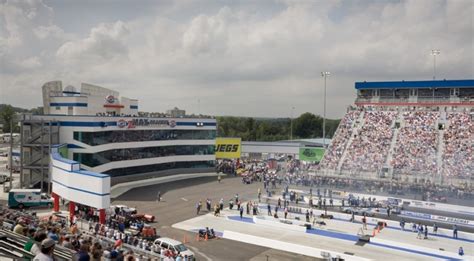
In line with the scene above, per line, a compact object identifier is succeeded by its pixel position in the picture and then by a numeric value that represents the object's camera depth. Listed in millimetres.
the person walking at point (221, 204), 31519
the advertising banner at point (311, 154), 50406
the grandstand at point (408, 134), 39375
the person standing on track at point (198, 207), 30688
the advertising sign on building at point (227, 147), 52812
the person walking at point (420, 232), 25462
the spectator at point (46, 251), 7117
